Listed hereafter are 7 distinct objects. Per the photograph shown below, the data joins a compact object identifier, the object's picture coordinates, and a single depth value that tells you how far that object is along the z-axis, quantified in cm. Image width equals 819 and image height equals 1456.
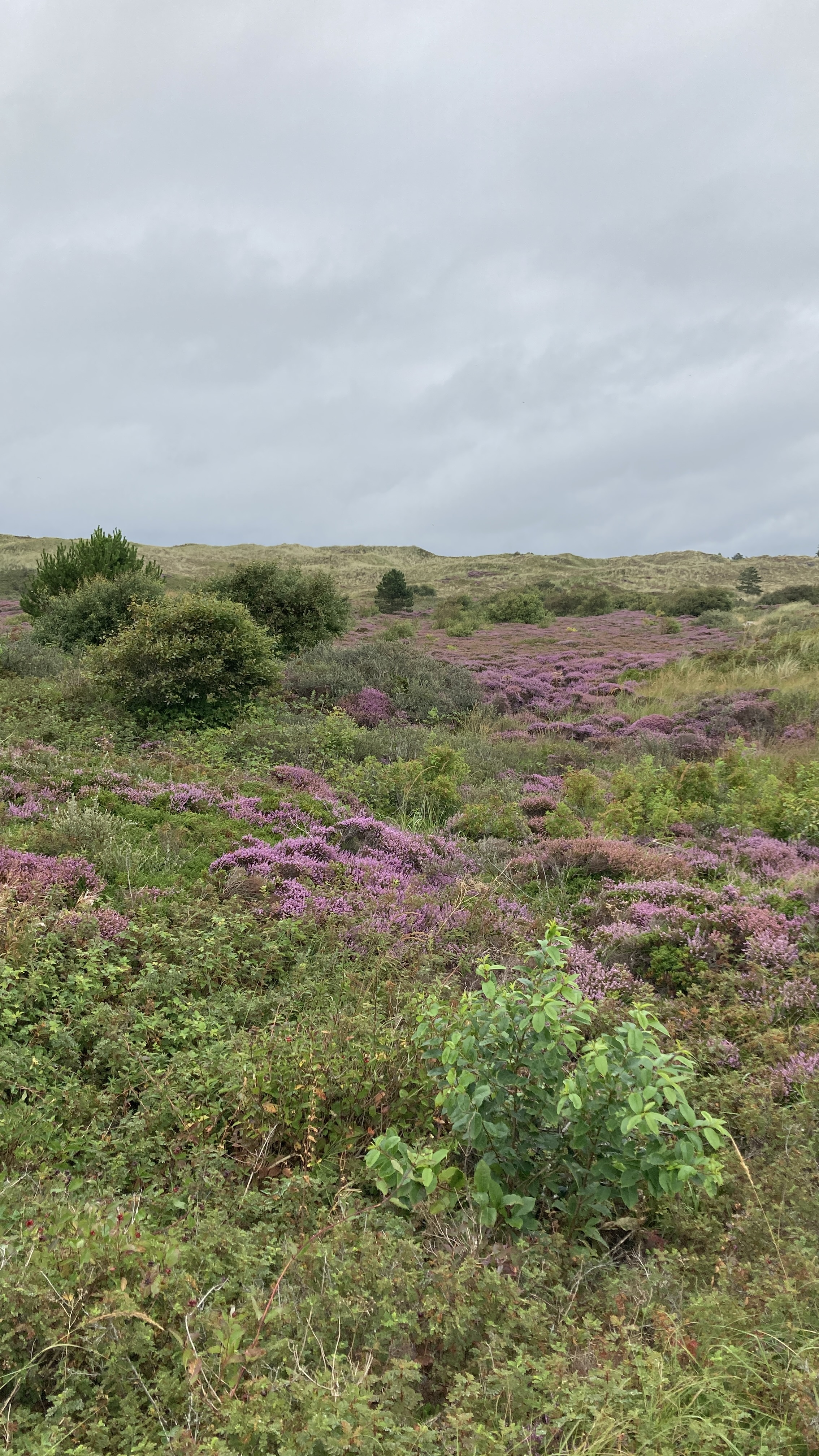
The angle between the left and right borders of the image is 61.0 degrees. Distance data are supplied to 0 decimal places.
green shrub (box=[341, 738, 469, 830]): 841
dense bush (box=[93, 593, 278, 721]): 1090
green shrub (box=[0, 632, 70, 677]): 1277
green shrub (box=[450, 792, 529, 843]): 761
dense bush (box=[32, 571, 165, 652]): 1644
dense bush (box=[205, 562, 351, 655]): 1769
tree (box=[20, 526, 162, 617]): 2034
